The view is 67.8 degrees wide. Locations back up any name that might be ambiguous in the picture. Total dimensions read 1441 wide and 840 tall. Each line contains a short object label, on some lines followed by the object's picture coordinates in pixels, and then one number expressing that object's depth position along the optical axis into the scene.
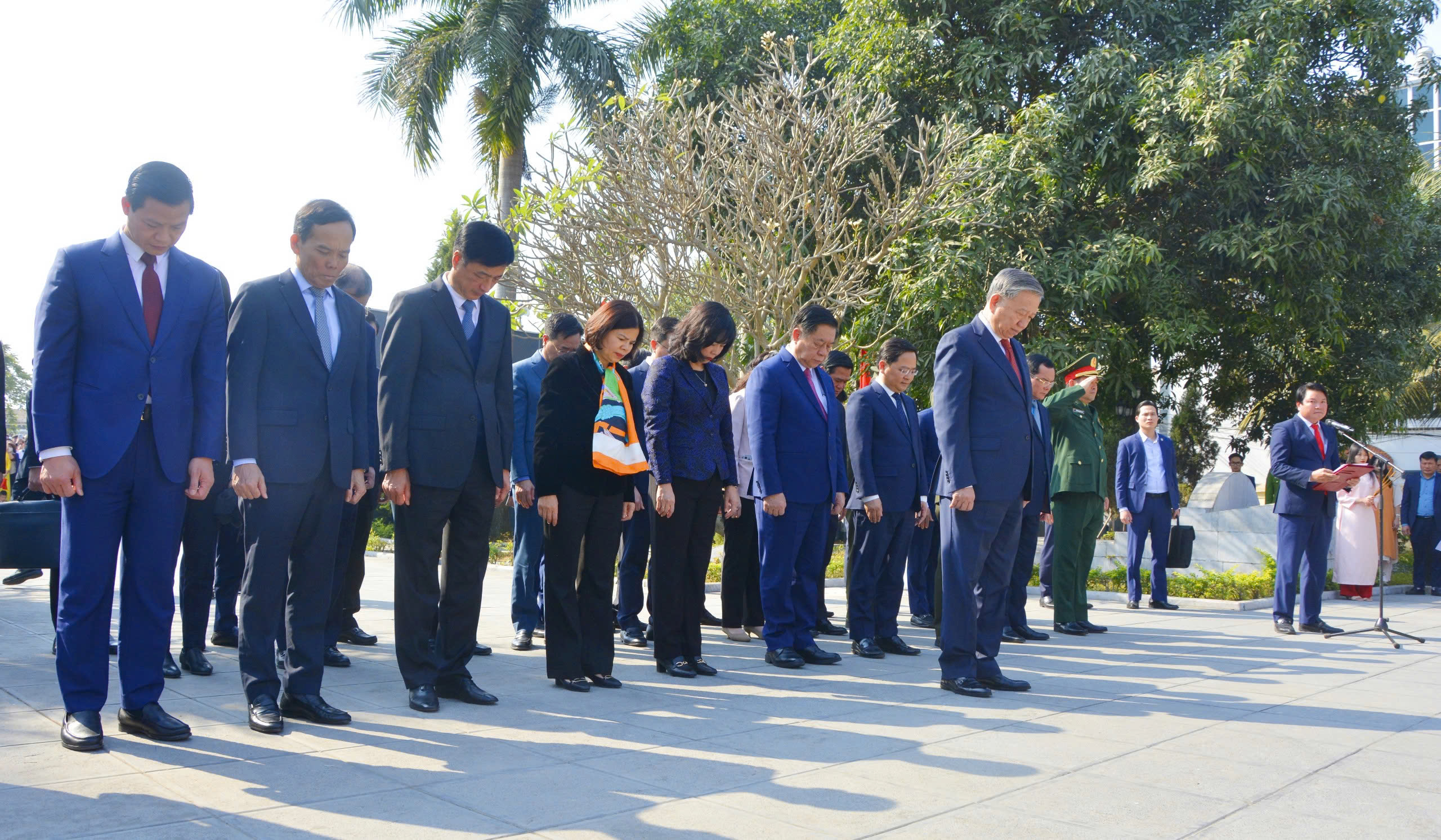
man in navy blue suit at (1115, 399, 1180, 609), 10.62
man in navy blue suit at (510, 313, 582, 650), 6.73
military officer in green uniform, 8.23
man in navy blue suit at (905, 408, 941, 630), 8.30
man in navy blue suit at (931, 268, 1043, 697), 5.49
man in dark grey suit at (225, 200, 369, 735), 4.33
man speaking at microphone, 8.16
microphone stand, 7.82
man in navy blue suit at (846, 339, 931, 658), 6.89
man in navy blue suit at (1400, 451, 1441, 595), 13.60
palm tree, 21.45
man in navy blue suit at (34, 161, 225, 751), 3.88
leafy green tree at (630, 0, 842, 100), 20.42
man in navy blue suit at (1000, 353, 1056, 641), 7.54
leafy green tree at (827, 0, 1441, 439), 13.77
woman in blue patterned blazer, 5.83
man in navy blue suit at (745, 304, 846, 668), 6.32
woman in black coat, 5.26
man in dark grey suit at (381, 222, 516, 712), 4.73
